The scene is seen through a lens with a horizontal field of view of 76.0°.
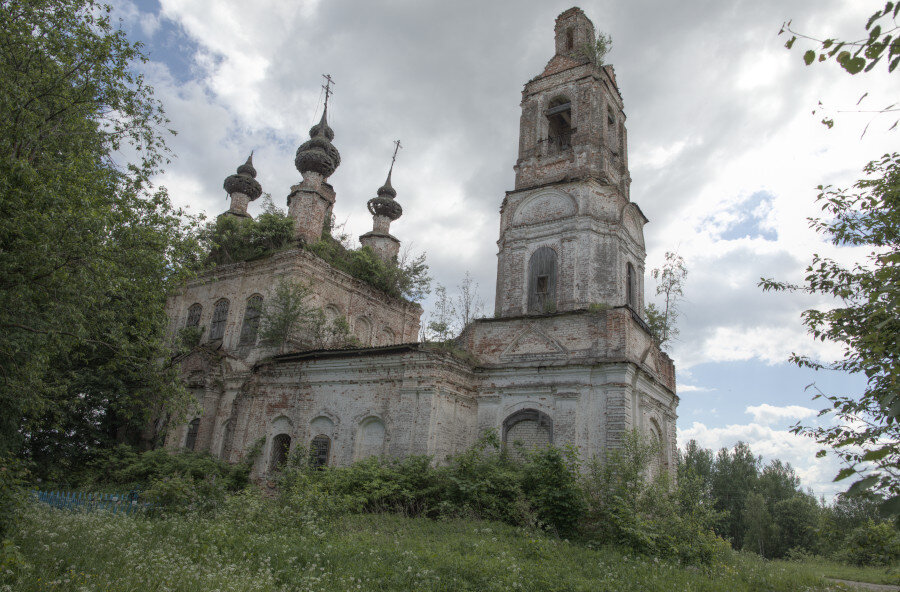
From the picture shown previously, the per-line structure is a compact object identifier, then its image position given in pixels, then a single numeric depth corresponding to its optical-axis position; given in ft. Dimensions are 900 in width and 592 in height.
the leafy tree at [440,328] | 63.36
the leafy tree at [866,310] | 18.88
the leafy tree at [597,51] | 61.57
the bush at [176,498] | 41.14
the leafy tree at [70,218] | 26.71
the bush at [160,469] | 52.96
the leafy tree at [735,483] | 121.29
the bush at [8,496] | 23.25
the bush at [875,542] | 19.65
